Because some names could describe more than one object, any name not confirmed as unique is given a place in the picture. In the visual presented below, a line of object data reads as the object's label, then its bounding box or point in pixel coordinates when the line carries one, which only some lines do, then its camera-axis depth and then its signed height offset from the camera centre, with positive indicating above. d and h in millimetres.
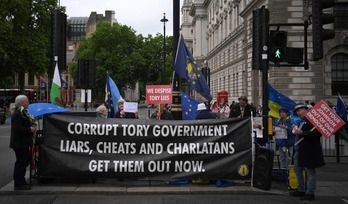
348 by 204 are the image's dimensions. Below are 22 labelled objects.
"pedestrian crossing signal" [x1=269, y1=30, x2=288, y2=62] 9500 +1150
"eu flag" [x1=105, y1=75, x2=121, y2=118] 13578 +125
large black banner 9008 -992
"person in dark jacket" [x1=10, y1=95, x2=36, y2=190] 8367 -708
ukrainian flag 11086 -78
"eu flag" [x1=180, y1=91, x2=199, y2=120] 11992 -216
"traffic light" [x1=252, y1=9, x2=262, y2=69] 9438 +1259
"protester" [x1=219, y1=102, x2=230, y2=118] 22266 -613
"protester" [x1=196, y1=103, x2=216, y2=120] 9664 -306
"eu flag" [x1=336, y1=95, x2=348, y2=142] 12695 -464
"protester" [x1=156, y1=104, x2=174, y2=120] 12688 -432
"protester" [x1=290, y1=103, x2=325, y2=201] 7902 -961
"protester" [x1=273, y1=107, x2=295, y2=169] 9883 -840
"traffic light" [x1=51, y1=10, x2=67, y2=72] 11273 +1562
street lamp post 35144 +6196
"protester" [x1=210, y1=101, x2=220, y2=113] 24194 -493
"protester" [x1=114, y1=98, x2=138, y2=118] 12004 -382
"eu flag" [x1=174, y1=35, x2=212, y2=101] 11969 +777
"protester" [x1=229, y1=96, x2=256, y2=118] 14704 -335
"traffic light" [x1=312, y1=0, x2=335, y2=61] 8789 +1476
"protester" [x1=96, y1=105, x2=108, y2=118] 10247 -295
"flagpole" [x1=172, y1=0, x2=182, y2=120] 12102 +559
